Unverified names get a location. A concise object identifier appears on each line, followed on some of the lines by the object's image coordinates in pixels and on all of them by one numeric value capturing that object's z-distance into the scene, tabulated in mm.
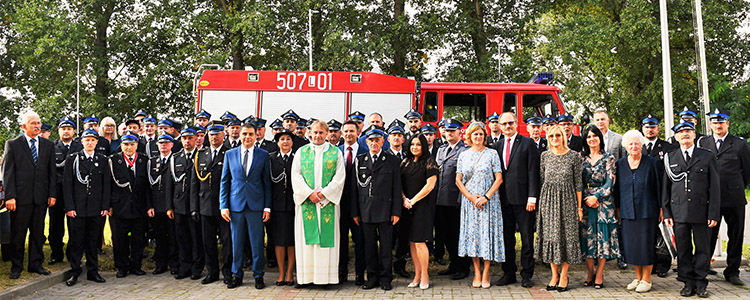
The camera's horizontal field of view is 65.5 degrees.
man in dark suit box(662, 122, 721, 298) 6031
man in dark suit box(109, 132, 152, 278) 7334
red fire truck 11516
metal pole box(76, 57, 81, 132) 22422
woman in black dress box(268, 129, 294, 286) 6684
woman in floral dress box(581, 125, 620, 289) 6242
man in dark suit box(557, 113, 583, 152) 7469
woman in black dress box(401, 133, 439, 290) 6508
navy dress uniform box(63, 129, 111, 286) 7059
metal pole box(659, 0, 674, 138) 8906
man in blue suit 6641
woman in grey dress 6230
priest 6469
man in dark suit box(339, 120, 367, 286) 6809
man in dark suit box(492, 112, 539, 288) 6500
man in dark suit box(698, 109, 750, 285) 6516
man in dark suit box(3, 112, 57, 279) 6926
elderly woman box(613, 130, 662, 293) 6180
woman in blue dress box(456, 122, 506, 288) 6484
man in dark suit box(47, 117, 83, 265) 7824
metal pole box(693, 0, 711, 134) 8484
